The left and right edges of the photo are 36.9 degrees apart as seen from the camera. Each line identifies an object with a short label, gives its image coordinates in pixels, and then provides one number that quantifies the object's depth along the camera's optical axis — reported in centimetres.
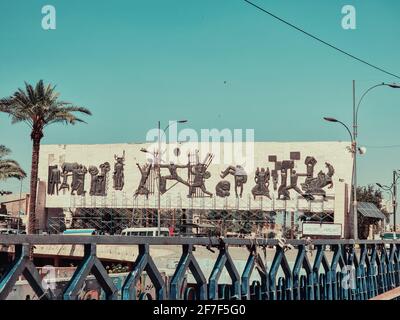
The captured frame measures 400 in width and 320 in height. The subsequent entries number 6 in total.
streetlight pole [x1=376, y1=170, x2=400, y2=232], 5742
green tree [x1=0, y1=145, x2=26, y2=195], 4588
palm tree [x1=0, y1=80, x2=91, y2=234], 3189
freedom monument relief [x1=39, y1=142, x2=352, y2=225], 5762
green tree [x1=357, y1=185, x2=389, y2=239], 7854
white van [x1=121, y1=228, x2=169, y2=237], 4414
